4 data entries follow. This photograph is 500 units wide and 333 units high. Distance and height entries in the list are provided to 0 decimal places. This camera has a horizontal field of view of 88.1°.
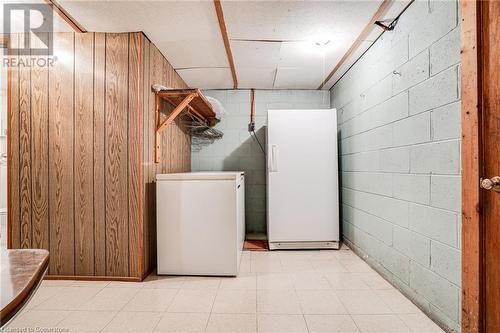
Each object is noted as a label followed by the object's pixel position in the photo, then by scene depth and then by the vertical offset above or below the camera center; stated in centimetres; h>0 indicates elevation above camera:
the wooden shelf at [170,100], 247 +70
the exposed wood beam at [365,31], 189 +119
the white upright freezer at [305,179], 304 -14
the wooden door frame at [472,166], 117 +0
